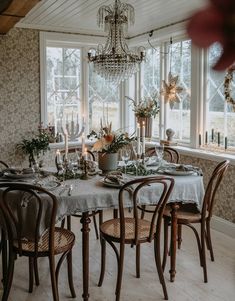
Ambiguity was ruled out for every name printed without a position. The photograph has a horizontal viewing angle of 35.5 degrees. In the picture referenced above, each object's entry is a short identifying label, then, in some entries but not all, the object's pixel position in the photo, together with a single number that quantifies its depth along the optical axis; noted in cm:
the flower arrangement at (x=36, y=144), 493
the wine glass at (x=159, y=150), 353
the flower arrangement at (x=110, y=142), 316
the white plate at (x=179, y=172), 309
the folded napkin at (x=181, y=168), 321
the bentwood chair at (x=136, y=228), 249
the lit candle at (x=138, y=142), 331
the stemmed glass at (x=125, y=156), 343
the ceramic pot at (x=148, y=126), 532
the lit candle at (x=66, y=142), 314
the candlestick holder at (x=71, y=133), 333
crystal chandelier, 337
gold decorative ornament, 486
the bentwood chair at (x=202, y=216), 293
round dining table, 254
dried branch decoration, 393
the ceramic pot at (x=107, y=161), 323
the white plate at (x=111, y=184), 274
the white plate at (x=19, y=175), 303
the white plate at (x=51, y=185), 269
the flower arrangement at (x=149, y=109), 525
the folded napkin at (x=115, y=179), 281
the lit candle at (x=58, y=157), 317
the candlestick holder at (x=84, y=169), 307
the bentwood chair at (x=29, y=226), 239
